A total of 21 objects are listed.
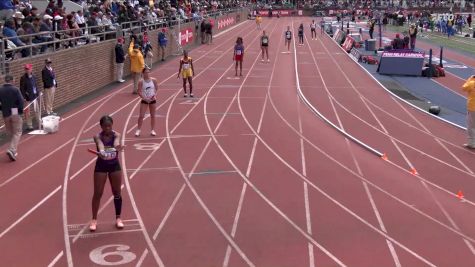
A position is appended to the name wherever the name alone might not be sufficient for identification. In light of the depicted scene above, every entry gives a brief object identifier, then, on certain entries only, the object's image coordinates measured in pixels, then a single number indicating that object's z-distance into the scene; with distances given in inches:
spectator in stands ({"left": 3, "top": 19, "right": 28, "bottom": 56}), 640.4
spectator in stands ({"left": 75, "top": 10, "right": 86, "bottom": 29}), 880.3
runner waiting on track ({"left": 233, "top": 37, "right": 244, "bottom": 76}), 1013.8
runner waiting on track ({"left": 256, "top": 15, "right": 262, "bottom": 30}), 2487.1
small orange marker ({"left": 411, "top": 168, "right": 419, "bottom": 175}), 470.0
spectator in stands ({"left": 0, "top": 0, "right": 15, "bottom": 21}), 732.7
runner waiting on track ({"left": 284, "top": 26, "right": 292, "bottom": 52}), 1534.2
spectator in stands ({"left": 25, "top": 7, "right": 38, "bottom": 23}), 724.0
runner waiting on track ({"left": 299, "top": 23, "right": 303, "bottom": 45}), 1763.0
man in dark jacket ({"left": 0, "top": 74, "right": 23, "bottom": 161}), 483.5
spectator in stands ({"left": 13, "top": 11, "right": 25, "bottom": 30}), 714.8
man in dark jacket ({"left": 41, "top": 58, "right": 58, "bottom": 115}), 643.5
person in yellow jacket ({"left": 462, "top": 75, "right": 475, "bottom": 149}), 544.1
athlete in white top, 571.2
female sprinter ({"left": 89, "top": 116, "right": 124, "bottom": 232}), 325.4
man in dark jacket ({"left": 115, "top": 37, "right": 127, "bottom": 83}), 941.8
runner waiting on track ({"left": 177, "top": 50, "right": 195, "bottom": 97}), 785.6
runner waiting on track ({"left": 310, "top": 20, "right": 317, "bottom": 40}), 2030.6
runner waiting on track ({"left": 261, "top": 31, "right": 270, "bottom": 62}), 1231.1
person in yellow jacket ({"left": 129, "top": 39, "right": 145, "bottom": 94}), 866.1
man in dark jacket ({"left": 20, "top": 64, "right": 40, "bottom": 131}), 571.2
